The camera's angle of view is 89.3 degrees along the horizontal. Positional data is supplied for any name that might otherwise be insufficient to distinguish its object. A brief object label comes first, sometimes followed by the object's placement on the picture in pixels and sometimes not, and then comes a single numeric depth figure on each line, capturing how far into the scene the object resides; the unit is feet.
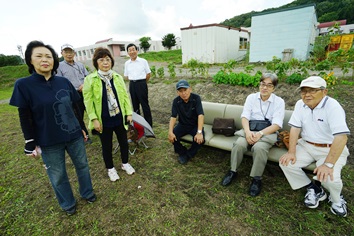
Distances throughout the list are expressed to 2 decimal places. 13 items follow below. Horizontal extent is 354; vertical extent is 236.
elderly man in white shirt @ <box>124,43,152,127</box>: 14.28
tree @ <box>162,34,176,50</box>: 150.71
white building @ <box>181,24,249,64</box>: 53.93
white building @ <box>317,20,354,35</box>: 102.60
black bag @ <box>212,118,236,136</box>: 10.35
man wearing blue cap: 10.36
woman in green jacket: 8.16
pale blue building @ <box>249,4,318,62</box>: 41.01
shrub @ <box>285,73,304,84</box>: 17.47
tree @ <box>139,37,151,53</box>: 148.36
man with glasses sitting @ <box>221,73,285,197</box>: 8.27
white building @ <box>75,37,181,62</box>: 135.11
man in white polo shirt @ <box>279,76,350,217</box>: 6.64
